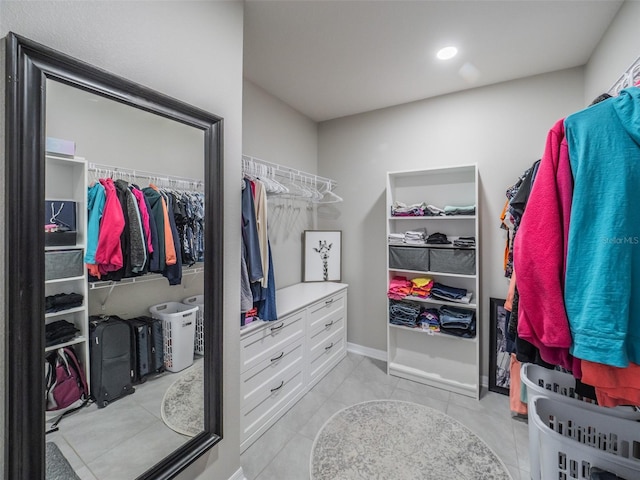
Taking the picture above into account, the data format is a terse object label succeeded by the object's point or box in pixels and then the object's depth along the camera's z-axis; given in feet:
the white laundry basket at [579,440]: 3.50
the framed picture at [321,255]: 10.82
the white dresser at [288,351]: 6.28
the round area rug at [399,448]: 5.55
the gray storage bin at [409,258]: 8.57
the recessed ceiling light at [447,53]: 6.79
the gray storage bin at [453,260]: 8.02
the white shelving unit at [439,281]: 8.35
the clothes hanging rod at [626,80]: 4.75
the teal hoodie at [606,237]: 2.67
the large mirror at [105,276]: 2.76
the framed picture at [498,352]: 8.20
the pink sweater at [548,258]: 3.00
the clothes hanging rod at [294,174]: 7.58
